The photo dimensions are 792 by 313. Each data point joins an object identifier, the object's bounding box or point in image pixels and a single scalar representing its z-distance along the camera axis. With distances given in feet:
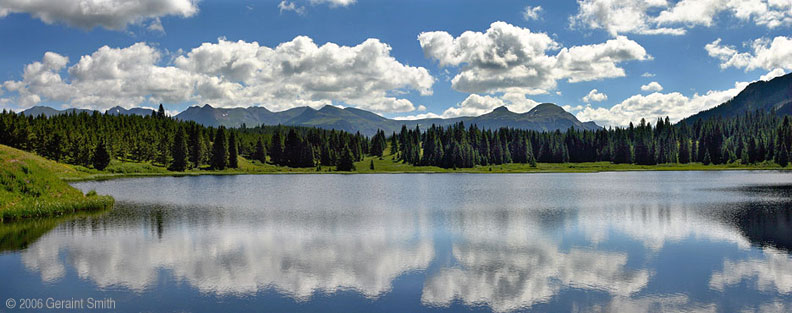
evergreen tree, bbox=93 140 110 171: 507.30
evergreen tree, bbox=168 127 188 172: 600.39
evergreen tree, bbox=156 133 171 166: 612.29
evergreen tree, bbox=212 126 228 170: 642.63
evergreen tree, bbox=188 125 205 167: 640.17
